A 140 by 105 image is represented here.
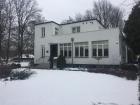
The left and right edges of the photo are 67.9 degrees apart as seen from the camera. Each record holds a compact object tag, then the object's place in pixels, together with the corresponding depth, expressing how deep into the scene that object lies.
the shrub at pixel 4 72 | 7.92
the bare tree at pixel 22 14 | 21.62
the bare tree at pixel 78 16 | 34.45
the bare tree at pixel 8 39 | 16.35
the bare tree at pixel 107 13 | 28.09
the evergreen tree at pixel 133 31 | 13.09
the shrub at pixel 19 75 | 7.56
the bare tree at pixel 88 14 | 31.60
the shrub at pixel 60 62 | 13.78
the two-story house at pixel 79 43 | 12.71
